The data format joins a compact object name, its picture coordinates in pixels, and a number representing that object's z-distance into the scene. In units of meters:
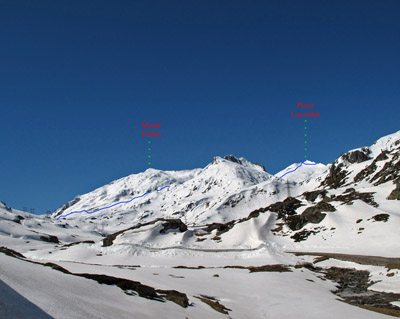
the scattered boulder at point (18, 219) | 180.82
